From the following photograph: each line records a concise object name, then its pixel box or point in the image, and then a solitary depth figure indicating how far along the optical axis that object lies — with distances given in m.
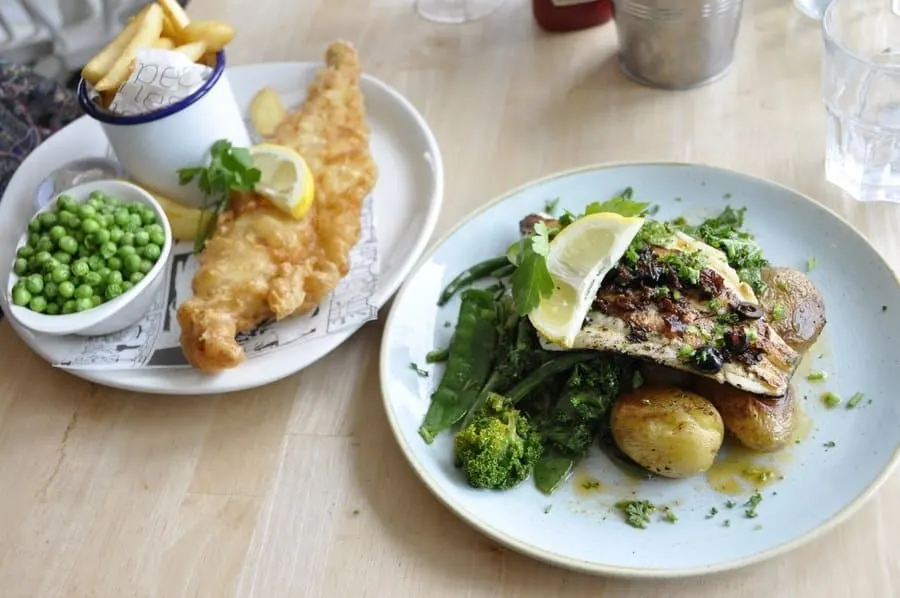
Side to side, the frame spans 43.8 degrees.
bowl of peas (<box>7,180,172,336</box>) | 0.66
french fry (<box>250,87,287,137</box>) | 0.82
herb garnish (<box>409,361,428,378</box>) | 0.63
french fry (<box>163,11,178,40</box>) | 0.74
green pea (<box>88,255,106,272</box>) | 0.67
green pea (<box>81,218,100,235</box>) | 0.67
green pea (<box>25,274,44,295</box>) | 0.66
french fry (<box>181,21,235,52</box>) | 0.73
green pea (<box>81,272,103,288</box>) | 0.66
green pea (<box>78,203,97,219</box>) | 0.68
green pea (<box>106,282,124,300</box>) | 0.66
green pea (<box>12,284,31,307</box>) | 0.66
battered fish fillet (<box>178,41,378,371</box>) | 0.66
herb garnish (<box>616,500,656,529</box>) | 0.55
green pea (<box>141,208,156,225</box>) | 0.70
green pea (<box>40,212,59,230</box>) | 0.69
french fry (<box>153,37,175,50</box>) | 0.72
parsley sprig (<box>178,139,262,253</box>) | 0.72
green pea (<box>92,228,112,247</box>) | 0.67
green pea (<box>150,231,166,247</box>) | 0.69
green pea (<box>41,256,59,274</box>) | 0.66
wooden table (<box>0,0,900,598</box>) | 0.56
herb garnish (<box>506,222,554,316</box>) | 0.58
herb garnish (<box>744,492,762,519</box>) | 0.54
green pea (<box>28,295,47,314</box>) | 0.66
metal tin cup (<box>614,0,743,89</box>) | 0.75
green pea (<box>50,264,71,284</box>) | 0.66
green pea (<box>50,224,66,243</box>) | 0.68
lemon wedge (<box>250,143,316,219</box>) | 0.71
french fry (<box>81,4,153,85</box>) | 0.71
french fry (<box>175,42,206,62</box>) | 0.72
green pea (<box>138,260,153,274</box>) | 0.67
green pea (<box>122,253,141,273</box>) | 0.67
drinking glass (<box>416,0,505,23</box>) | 0.92
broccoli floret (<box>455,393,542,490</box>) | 0.57
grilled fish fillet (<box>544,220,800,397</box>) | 0.56
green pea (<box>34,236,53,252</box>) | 0.68
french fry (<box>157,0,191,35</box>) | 0.74
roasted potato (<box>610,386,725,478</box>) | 0.55
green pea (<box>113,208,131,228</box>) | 0.68
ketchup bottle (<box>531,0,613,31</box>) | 0.86
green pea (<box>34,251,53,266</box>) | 0.67
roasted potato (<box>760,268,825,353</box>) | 0.59
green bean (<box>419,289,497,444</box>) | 0.61
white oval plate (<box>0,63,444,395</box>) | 0.65
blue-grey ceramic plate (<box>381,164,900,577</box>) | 0.54
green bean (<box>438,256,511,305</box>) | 0.67
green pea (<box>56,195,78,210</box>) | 0.69
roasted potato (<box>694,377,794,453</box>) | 0.56
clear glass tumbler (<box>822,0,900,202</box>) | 0.68
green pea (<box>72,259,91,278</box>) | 0.66
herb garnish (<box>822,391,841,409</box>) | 0.58
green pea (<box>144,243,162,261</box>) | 0.68
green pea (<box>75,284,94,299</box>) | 0.66
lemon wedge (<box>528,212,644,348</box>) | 0.58
